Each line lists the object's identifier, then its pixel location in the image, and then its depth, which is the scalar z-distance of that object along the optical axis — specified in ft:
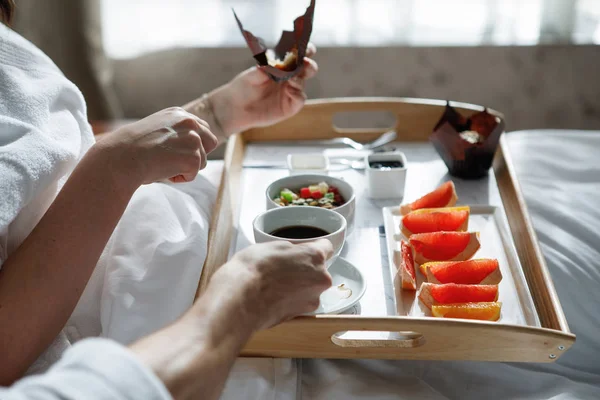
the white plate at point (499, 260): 3.27
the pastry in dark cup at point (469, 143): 4.60
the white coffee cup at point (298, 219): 3.50
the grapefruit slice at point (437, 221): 3.85
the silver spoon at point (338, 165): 4.94
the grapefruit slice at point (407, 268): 3.40
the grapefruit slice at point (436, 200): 4.19
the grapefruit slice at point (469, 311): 3.09
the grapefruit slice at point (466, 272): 3.37
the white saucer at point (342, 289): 3.16
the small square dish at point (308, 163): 4.77
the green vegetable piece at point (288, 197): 4.08
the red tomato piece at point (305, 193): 4.16
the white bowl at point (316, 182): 3.89
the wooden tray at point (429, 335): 2.91
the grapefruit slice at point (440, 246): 3.61
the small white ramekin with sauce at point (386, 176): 4.40
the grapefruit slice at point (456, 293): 3.19
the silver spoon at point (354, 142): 5.26
